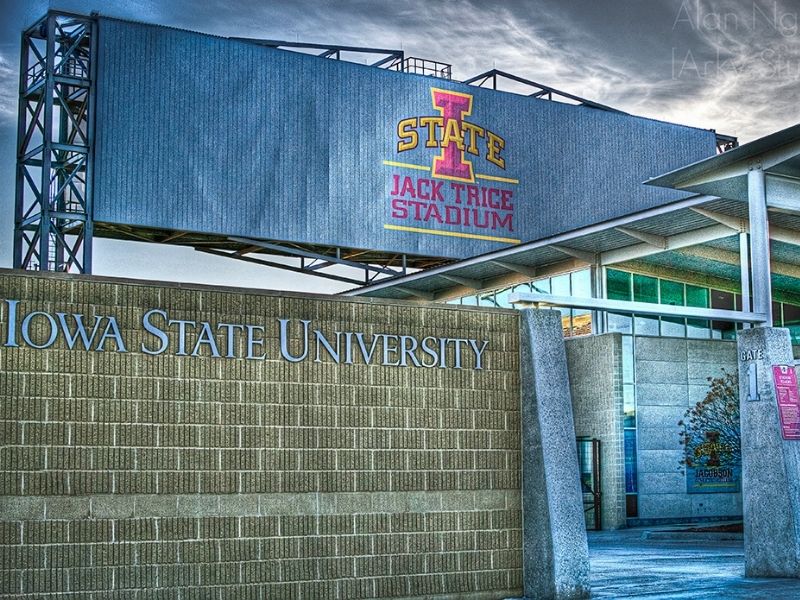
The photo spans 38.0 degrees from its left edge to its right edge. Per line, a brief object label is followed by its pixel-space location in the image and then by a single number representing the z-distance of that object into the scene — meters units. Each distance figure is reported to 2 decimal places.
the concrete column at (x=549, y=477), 15.34
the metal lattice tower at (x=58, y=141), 38.31
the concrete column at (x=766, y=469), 17.94
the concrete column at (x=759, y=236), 19.39
